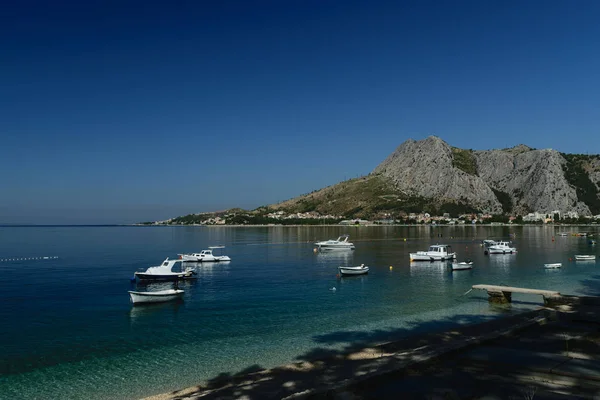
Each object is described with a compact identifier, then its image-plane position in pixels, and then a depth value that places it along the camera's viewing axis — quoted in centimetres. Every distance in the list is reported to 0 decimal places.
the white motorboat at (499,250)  8906
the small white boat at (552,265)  6562
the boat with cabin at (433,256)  7450
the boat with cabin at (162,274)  5238
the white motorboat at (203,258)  7931
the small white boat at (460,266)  6284
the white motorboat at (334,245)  10594
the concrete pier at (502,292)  3646
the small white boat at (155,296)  3862
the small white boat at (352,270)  5756
